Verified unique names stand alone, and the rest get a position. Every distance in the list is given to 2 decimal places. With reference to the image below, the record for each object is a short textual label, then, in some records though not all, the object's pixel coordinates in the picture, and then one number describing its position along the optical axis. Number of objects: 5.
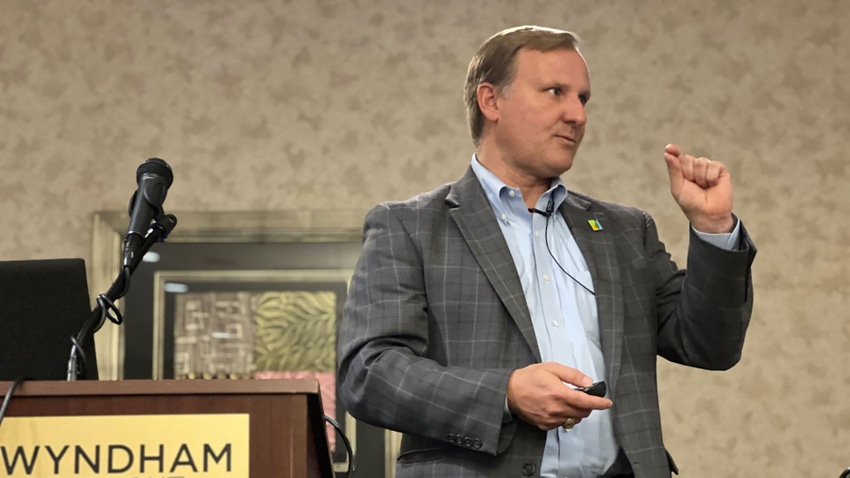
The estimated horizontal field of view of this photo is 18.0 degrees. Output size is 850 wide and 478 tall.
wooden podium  3.32
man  3.63
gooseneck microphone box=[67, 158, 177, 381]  3.54
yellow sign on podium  3.32
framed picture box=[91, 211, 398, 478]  5.29
